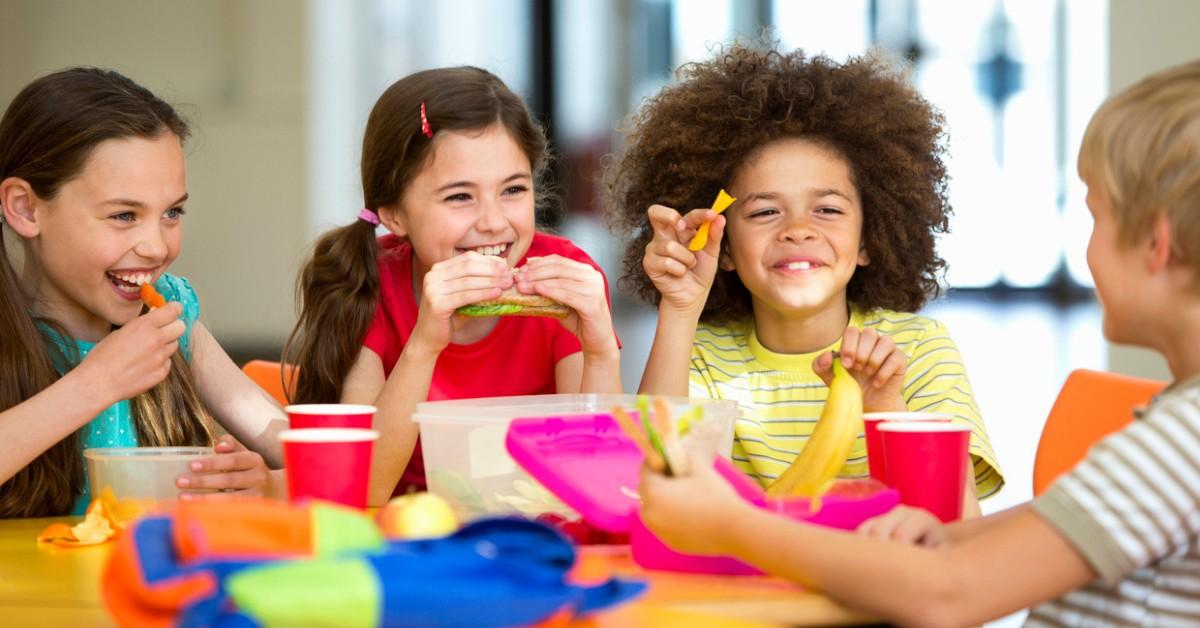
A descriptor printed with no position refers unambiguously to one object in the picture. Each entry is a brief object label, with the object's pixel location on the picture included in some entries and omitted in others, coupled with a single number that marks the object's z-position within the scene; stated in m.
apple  2.24
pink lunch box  2.35
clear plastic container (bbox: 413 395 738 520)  2.48
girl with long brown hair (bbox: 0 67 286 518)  2.77
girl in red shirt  2.81
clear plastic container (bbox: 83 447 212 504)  2.54
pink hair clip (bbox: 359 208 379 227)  3.01
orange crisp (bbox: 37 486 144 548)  2.48
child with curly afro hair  2.88
